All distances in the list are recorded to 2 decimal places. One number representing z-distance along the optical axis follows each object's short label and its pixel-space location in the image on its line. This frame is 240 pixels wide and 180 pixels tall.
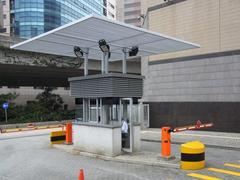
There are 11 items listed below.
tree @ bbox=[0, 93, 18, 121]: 35.34
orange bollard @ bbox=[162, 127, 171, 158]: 10.93
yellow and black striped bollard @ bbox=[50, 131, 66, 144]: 16.47
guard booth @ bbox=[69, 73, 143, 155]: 12.24
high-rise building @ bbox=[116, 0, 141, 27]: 118.52
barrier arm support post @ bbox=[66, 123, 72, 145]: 15.75
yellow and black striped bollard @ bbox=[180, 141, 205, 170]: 9.99
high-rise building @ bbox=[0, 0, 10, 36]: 79.56
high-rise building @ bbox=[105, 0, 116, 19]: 133.50
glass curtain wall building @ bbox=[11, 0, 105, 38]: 78.75
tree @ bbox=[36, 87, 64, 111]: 42.59
